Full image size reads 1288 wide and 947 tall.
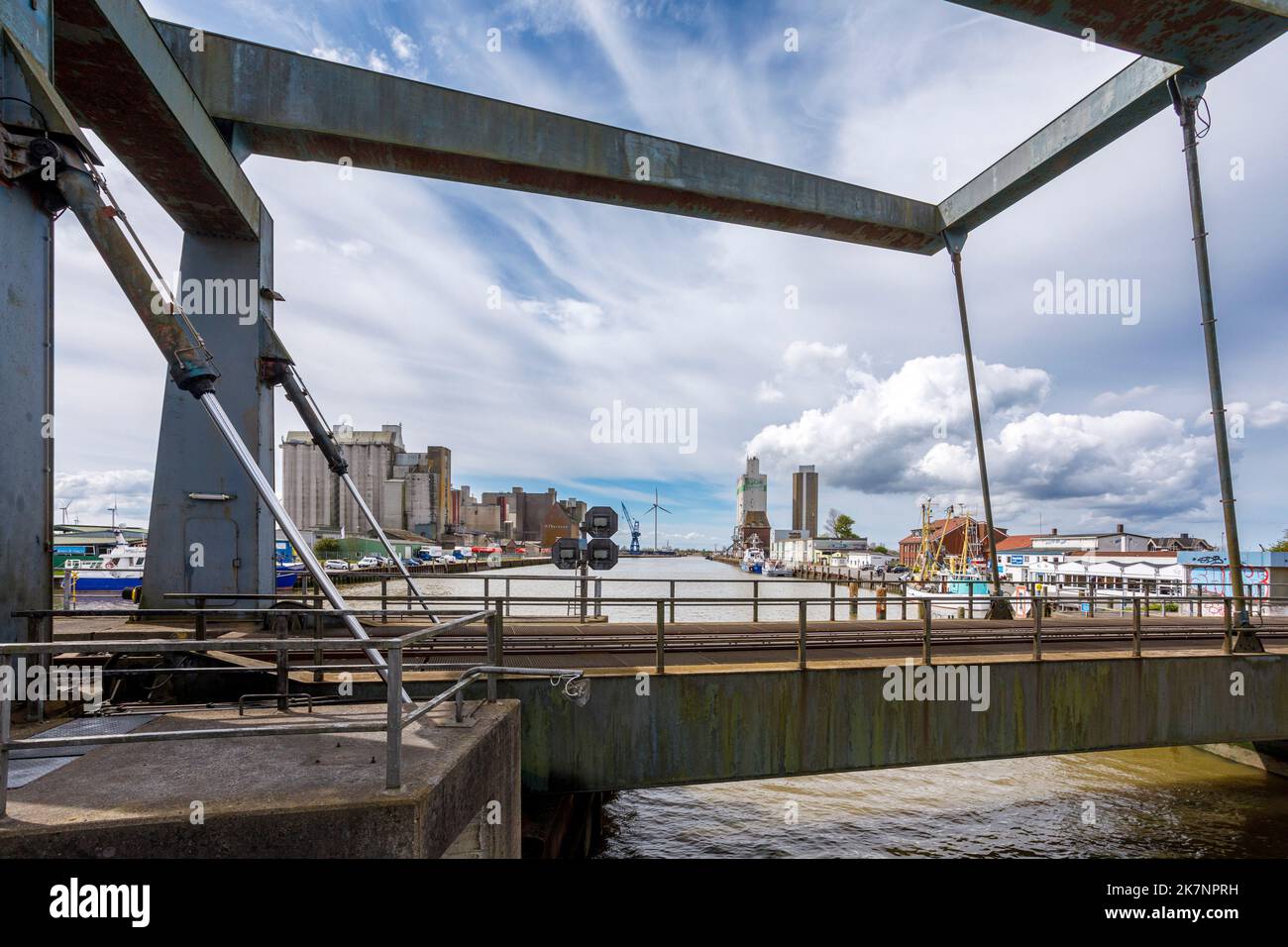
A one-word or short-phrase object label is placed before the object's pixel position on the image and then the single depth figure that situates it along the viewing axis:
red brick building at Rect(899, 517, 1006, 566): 76.06
